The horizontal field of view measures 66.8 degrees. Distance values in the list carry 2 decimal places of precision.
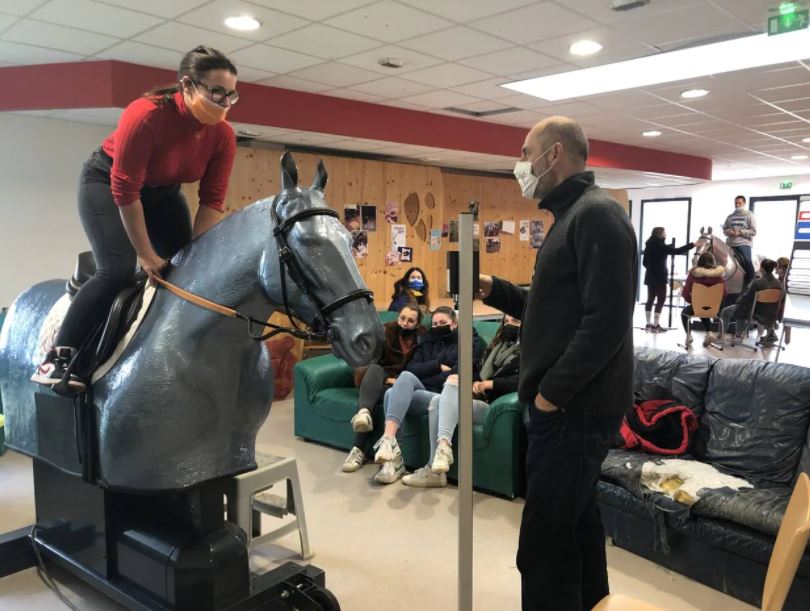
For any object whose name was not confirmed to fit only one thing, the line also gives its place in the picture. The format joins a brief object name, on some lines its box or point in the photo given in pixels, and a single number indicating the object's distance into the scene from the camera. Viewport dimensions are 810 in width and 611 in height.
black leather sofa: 2.43
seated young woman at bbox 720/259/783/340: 7.42
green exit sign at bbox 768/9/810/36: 3.35
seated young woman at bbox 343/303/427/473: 3.88
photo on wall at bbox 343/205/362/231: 7.36
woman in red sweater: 1.68
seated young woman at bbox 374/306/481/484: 3.69
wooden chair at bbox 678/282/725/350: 7.30
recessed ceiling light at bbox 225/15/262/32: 3.63
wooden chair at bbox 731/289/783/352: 7.36
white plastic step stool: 2.51
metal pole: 1.40
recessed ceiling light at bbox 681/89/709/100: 5.47
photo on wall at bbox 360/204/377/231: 7.55
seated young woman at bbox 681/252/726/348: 7.30
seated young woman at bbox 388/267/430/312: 5.55
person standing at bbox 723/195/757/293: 9.43
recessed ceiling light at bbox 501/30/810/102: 4.42
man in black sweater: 1.58
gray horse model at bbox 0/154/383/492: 1.58
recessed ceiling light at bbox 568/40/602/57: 4.17
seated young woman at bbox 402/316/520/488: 3.56
